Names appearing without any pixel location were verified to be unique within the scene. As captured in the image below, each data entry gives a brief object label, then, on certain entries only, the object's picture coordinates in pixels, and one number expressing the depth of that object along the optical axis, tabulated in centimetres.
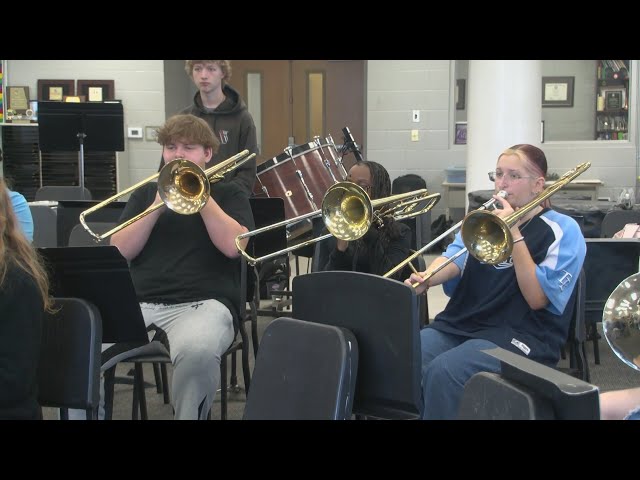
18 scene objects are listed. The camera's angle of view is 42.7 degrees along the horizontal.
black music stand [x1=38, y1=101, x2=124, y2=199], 557
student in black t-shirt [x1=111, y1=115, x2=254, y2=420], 303
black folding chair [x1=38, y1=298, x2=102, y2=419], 231
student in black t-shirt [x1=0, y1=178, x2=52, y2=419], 201
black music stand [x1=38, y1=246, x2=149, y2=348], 245
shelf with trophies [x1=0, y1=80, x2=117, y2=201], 836
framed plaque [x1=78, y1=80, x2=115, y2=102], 864
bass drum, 454
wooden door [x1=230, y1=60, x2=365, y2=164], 915
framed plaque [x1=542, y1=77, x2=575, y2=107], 842
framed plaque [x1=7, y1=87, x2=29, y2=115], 855
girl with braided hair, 310
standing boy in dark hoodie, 403
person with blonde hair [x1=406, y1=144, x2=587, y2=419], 257
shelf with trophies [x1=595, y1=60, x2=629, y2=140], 825
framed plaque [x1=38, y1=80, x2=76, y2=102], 866
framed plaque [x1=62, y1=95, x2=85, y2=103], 858
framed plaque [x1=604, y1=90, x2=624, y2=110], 830
